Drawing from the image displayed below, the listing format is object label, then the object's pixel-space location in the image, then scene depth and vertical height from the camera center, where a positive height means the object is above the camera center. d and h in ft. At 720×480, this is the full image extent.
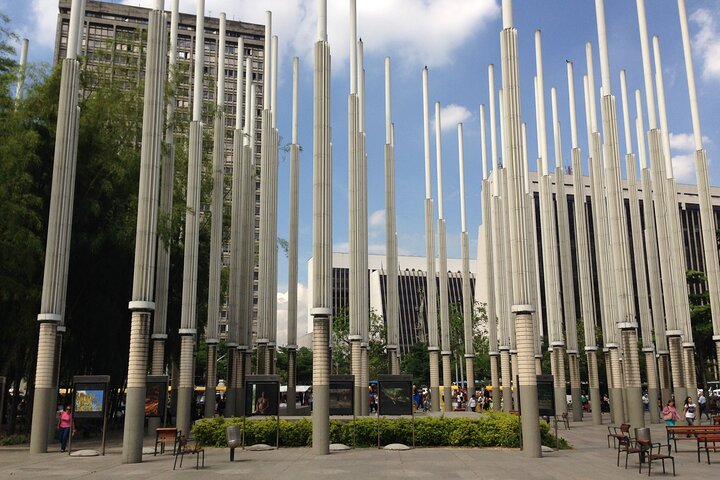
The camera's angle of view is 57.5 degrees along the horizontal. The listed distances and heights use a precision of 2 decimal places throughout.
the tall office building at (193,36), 310.45 +162.87
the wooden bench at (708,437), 55.05 -5.44
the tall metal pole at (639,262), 112.06 +21.05
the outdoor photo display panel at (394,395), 68.44 -2.05
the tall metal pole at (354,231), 105.29 +22.88
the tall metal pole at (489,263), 143.23 +24.54
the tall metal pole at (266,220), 120.16 +28.78
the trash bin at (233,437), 57.31 -5.16
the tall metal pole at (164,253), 89.01 +17.61
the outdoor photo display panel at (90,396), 65.72 -1.72
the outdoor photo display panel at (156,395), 75.92 -1.98
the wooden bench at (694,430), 58.65 -5.14
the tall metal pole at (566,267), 128.98 +21.29
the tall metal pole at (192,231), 94.02 +20.83
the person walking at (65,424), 73.72 -5.03
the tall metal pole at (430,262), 135.95 +23.18
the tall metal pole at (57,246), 72.18 +14.79
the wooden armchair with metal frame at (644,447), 49.56 -5.65
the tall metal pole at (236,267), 110.83 +18.35
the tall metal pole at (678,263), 111.75 +18.88
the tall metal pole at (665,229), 109.19 +25.10
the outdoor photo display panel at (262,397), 75.66 -2.34
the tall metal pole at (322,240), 64.44 +14.32
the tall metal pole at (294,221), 121.39 +28.70
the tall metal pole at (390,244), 122.42 +24.59
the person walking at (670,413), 79.61 -4.93
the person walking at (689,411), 90.22 -5.47
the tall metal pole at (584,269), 122.01 +19.79
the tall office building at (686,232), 265.95 +57.40
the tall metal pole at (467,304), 145.18 +15.39
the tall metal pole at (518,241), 60.95 +13.29
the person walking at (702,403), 123.39 -5.98
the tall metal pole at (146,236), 60.90 +13.80
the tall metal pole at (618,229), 86.58 +19.94
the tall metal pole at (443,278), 135.64 +19.92
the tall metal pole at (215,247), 103.14 +20.24
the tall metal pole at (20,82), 90.07 +41.67
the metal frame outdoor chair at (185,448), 55.05 -6.03
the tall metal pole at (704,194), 109.81 +30.55
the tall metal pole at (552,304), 123.85 +13.24
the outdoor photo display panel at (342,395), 70.49 -2.06
